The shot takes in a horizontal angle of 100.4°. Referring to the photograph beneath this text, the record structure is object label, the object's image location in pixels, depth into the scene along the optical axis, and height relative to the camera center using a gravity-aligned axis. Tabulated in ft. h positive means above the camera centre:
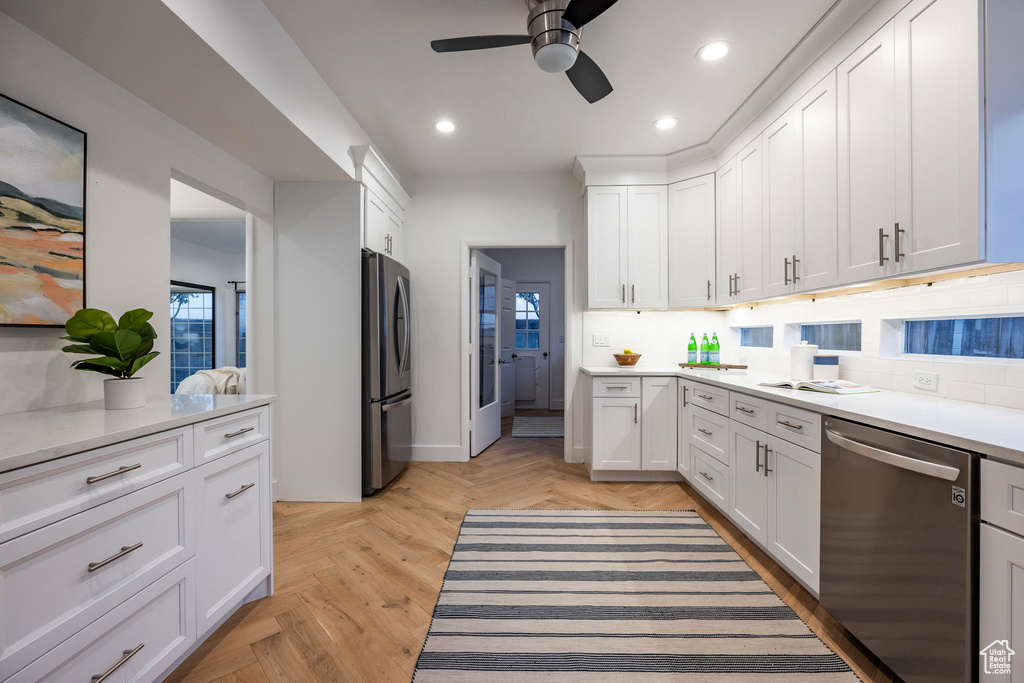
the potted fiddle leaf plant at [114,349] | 4.71 -0.11
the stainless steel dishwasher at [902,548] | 3.65 -2.10
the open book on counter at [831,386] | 6.39 -0.73
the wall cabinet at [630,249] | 11.78 +2.51
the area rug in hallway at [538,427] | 16.57 -3.66
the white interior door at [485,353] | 13.64 -0.46
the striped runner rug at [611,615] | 4.83 -3.72
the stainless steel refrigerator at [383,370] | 9.95 -0.75
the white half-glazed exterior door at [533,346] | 22.44 -0.35
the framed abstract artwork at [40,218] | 4.55 +1.39
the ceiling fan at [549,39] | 5.84 +4.21
